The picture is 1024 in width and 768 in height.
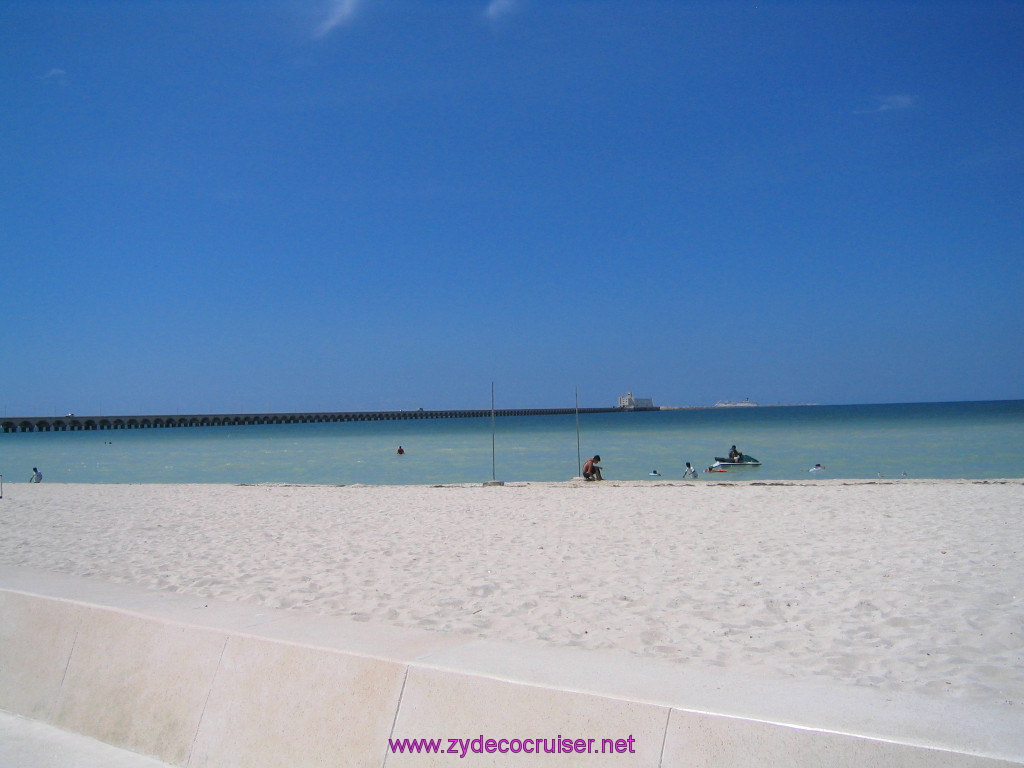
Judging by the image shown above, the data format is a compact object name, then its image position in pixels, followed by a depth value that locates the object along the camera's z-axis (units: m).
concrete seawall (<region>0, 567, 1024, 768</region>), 2.32
